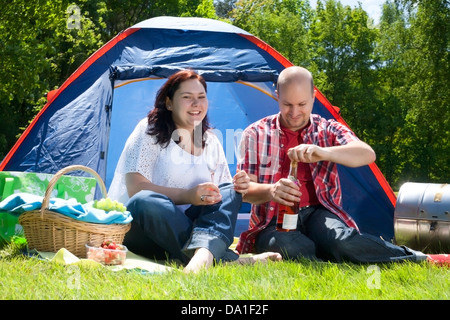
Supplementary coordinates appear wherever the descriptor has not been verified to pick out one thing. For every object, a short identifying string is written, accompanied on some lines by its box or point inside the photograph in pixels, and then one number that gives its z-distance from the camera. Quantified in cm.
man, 275
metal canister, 346
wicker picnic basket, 277
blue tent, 431
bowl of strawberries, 270
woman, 262
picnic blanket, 252
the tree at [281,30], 1908
